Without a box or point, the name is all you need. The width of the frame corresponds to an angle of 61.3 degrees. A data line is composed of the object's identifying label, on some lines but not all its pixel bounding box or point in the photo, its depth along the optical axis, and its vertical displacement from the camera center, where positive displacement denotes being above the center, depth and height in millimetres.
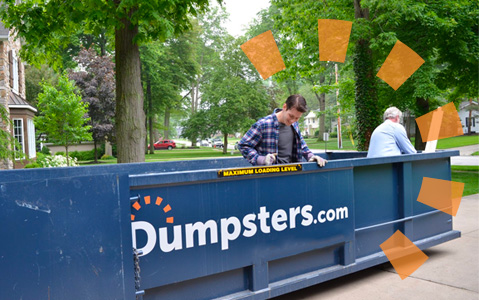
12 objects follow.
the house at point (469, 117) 53619 +2484
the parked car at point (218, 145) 62641 -393
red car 58531 -85
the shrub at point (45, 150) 32138 -173
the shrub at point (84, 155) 34875 -688
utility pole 34612 +360
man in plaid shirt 3980 +16
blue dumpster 2518 -669
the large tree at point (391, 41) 13141 +3447
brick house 18281 +2790
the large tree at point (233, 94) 38344 +4626
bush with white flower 14200 -501
